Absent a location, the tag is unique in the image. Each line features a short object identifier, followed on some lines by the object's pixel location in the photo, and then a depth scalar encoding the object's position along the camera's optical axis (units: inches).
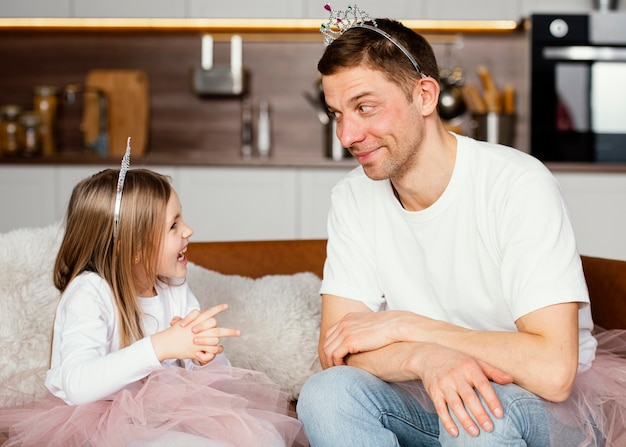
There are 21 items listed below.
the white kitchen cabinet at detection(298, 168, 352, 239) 149.7
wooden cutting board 170.1
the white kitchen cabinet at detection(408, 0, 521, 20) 155.3
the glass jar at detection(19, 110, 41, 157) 165.9
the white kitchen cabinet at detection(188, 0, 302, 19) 156.6
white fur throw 73.5
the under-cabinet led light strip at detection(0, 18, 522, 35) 160.4
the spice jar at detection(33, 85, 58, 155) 170.4
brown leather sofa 91.4
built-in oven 150.7
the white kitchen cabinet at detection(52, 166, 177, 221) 151.9
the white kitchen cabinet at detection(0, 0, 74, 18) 158.2
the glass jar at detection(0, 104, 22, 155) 165.2
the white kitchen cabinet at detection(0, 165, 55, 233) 152.6
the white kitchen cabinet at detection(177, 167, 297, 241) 150.7
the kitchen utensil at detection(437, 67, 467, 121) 156.6
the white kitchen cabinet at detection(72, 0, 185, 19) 157.8
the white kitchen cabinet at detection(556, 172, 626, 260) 144.2
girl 60.4
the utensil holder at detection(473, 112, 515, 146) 156.6
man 58.4
